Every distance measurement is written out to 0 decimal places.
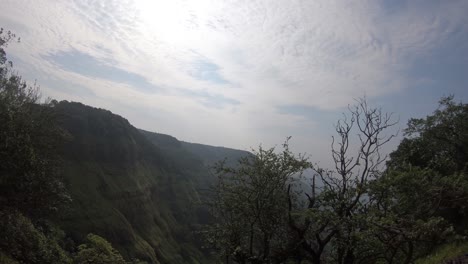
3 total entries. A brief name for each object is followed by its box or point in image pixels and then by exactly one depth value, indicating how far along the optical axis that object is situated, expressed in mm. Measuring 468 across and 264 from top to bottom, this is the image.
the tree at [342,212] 13060
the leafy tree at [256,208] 17625
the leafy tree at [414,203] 10445
